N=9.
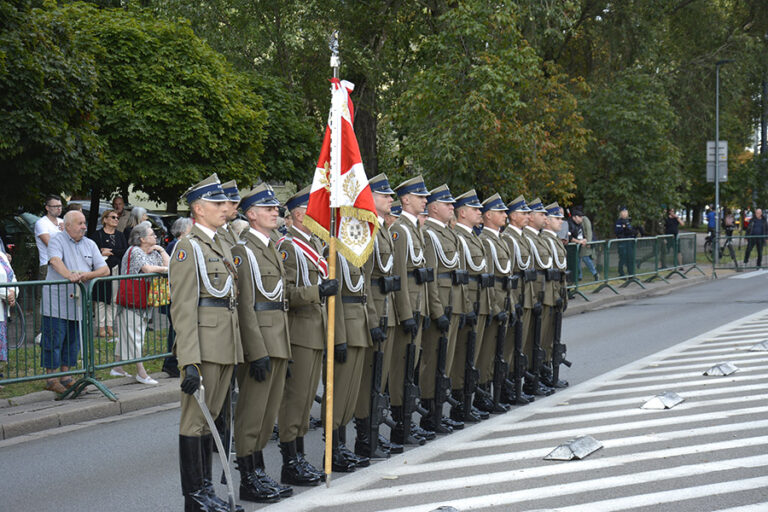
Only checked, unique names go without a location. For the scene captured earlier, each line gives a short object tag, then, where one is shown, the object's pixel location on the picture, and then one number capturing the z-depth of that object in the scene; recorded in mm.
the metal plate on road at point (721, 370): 11562
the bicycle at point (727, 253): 31670
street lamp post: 30106
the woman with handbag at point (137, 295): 10922
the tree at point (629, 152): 29109
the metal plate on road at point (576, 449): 7738
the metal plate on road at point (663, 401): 9656
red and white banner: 7453
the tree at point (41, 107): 15766
